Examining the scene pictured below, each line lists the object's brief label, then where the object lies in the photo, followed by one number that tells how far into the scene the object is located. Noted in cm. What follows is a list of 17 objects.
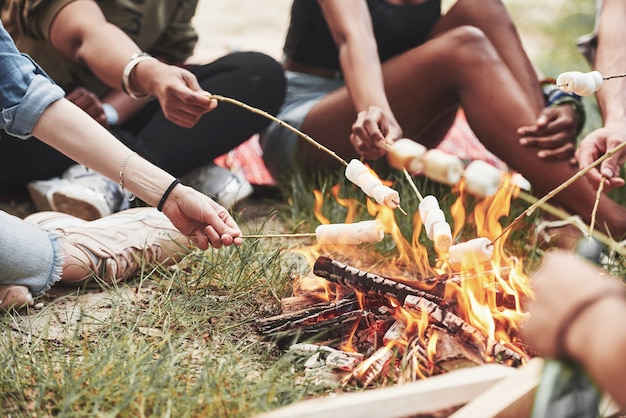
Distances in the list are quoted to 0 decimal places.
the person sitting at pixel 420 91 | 217
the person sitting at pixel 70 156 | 162
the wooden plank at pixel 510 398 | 112
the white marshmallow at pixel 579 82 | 153
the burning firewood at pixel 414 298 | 148
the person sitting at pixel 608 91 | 198
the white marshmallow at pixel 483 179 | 124
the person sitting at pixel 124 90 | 223
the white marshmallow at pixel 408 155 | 134
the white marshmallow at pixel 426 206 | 155
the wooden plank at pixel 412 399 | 104
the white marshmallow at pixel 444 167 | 126
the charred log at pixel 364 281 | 160
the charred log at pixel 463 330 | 148
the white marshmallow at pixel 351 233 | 157
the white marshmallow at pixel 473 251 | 147
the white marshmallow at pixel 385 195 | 154
